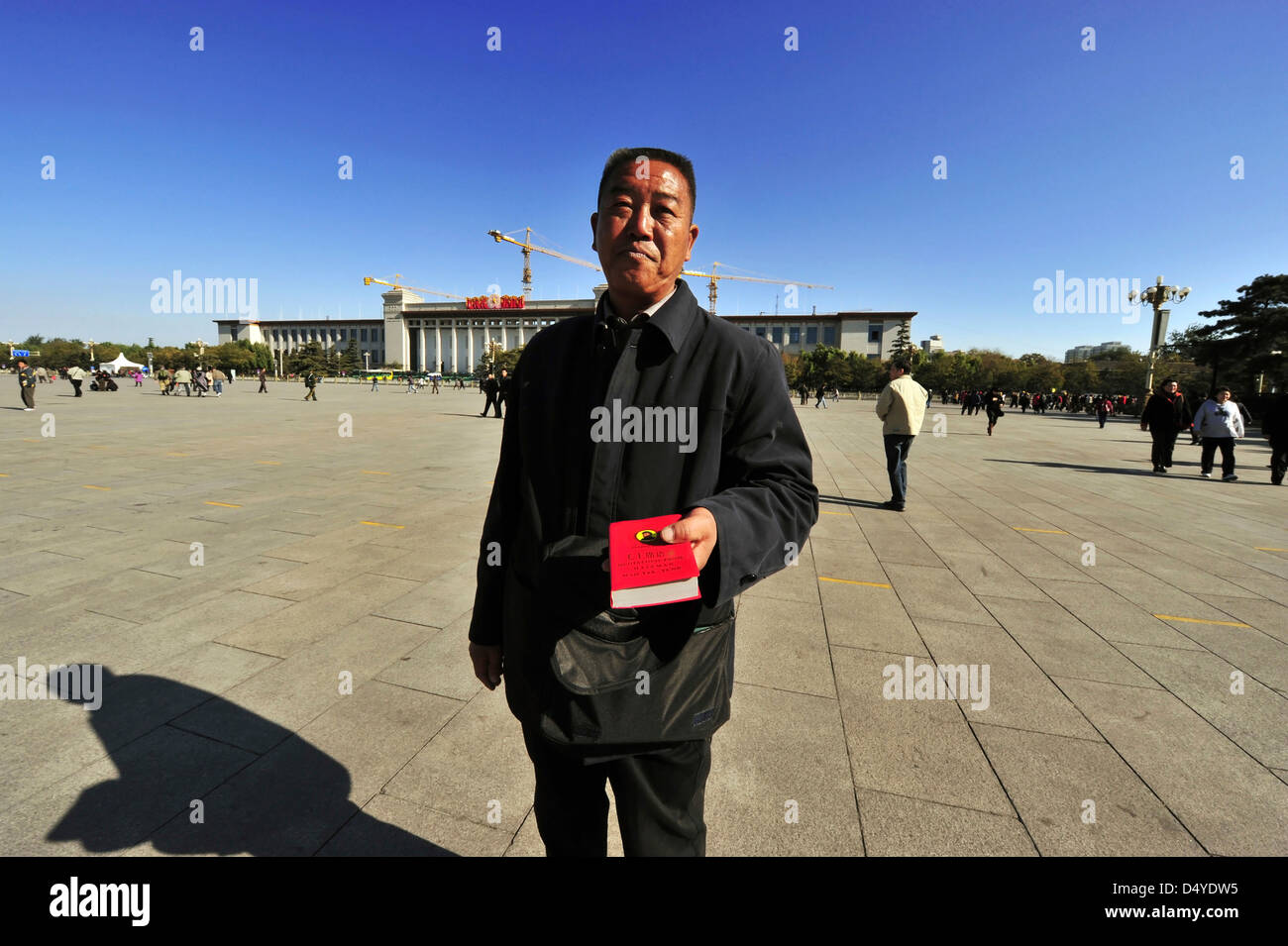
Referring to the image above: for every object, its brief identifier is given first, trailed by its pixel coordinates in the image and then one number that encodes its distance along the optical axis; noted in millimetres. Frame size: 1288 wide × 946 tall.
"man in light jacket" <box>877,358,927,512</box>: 8055
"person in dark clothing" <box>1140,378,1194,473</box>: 12578
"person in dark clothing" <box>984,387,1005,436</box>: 21422
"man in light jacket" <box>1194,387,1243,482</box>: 11758
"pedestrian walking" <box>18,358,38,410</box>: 19406
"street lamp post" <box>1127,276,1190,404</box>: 35062
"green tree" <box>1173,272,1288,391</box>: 36875
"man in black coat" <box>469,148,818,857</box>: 1190
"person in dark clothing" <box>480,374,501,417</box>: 25438
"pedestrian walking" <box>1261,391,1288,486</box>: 11484
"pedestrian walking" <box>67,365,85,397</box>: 26928
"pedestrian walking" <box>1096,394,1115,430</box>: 28156
